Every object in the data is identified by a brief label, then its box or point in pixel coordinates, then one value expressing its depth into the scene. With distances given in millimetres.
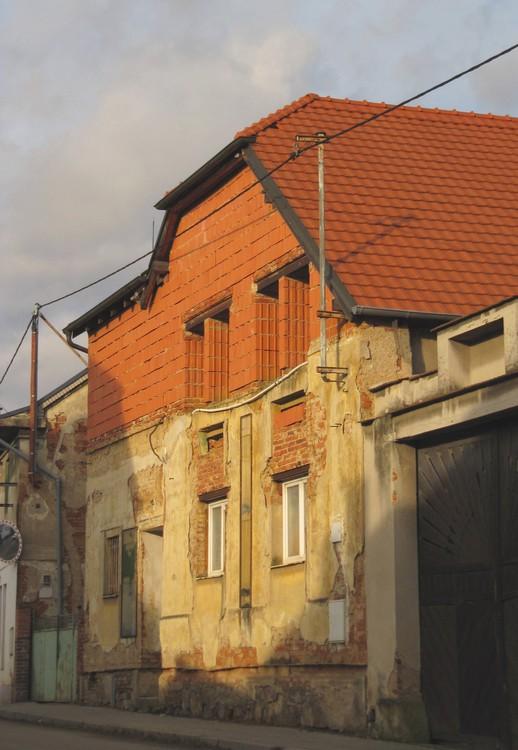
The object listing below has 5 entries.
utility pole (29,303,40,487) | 30969
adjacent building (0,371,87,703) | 30984
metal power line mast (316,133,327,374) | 17844
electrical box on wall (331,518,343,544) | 17797
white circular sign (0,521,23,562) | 31000
